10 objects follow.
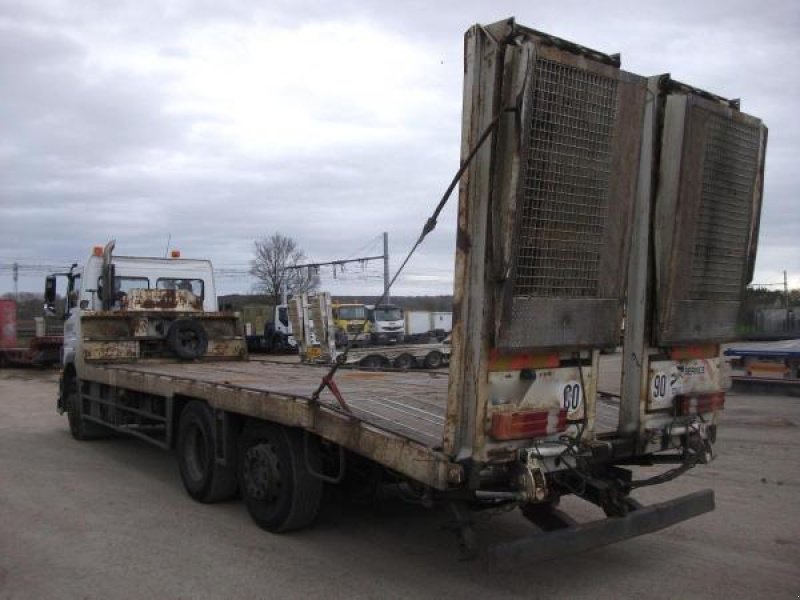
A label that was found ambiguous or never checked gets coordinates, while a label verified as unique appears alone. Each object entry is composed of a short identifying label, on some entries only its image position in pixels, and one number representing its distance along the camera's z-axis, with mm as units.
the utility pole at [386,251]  52656
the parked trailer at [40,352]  25141
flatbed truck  4176
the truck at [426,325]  41566
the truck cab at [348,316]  35750
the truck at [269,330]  36406
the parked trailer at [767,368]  14945
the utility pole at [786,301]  31284
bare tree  63500
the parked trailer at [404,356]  24078
